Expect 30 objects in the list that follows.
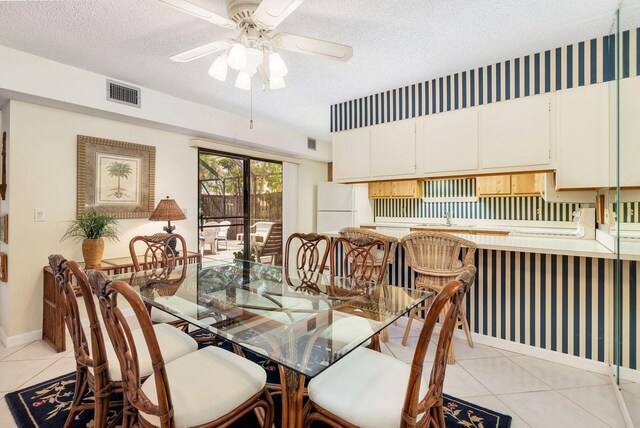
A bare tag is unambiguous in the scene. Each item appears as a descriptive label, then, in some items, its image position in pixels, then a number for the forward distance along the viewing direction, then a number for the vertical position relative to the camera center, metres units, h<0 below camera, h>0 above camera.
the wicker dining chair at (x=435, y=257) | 2.43 -0.35
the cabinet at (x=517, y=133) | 2.65 +0.72
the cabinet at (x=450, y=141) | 3.03 +0.74
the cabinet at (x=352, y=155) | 3.76 +0.73
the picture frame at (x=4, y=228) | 2.79 -0.14
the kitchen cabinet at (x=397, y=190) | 5.34 +0.41
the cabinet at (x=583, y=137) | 2.39 +0.60
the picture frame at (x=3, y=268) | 2.81 -0.51
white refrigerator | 5.72 +0.13
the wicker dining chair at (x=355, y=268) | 1.41 -0.51
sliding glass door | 4.41 +0.10
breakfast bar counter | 2.27 -0.67
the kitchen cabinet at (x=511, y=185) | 4.27 +0.40
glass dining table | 1.24 -0.53
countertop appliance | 3.68 -0.22
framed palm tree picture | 3.14 +0.38
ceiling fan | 1.69 +1.00
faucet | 5.04 -0.08
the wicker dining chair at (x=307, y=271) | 2.30 -0.50
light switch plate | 2.86 -0.01
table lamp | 3.33 +0.01
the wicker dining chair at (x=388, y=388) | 0.98 -0.69
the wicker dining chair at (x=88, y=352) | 1.26 -0.65
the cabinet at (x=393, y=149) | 3.42 +0.73
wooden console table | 2.61 -0.83
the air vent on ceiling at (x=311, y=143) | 5.57 +1.26
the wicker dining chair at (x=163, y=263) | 2.13 -0.48
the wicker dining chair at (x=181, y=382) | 1.00 -0.69
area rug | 1.74 -1.17
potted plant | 2.91 -0.20
